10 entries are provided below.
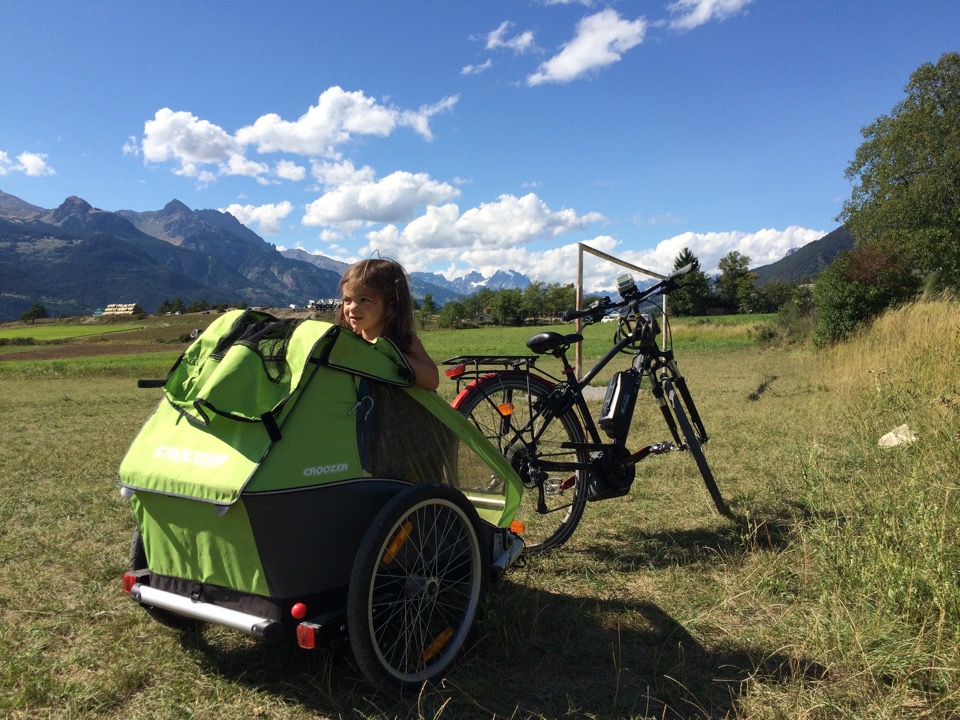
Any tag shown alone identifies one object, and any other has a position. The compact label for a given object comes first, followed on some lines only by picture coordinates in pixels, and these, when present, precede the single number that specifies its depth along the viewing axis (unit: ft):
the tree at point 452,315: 325.62
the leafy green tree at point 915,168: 132.26
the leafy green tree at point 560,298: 426.10
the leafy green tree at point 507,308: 363.37
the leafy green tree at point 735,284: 290.15
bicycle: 12.96
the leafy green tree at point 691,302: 224.76
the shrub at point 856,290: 56.65
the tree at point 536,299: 403.54
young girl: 9.93
